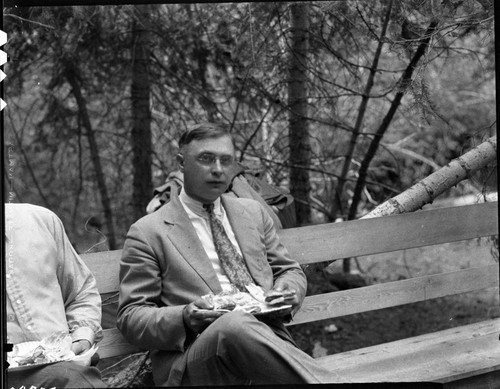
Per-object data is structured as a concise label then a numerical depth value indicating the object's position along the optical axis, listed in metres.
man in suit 3.03
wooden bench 3.68
